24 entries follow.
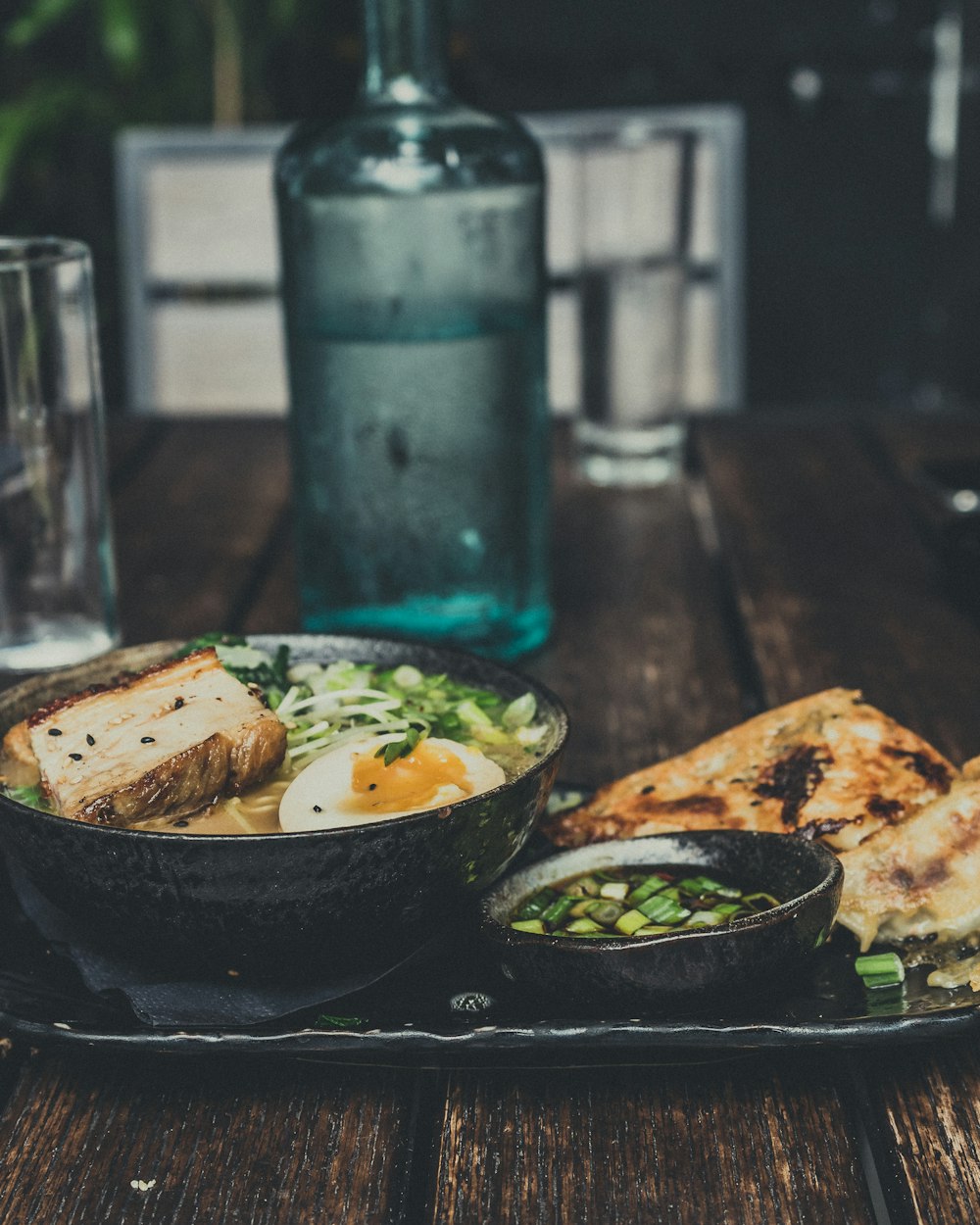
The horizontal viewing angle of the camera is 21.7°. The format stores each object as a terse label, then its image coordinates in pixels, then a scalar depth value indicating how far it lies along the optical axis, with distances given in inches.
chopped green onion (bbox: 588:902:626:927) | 25.0
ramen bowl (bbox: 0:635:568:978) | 23.7
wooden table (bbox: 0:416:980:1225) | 22.7
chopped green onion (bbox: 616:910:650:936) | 24.7
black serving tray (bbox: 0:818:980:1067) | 23.4
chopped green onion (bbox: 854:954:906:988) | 24.5
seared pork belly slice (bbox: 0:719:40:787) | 26.0
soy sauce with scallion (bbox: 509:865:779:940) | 24.8
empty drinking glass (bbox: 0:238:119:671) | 33.7
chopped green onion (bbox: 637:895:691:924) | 24.8
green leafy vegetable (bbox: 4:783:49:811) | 25.4
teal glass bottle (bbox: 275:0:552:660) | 33.3
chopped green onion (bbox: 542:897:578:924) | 25.1
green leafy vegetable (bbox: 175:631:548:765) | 26.4
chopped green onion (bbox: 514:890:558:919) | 25.4
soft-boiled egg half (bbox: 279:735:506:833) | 25.2
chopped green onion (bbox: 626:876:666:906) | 25.3
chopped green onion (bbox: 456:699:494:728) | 27.1
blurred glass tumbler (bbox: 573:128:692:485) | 45.4
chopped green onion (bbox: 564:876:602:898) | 25.6
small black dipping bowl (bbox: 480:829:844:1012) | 23.5
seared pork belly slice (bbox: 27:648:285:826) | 24.8
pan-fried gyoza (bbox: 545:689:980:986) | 25.2
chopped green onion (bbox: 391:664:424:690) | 28.0
